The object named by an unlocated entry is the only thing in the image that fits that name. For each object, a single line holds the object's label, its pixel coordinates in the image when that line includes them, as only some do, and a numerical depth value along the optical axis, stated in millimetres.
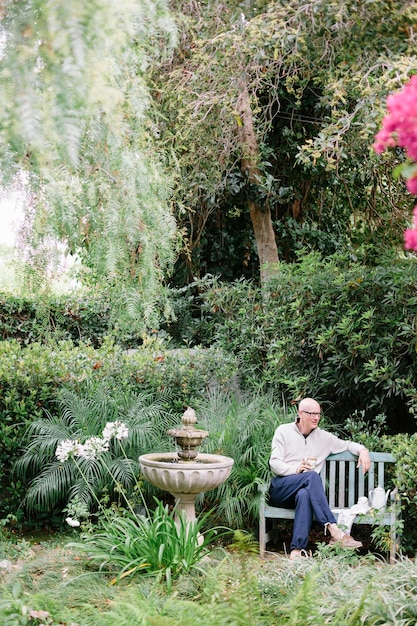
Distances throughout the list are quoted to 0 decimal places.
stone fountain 5410
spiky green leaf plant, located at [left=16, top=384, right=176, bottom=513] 6234
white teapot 5699
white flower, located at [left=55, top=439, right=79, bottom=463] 5441
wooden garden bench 5562
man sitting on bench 5578
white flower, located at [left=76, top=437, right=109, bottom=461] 5453
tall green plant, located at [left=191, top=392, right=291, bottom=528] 6172
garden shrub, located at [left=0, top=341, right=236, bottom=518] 6438
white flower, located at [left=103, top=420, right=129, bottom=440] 5586
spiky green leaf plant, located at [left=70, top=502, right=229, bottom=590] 4855
